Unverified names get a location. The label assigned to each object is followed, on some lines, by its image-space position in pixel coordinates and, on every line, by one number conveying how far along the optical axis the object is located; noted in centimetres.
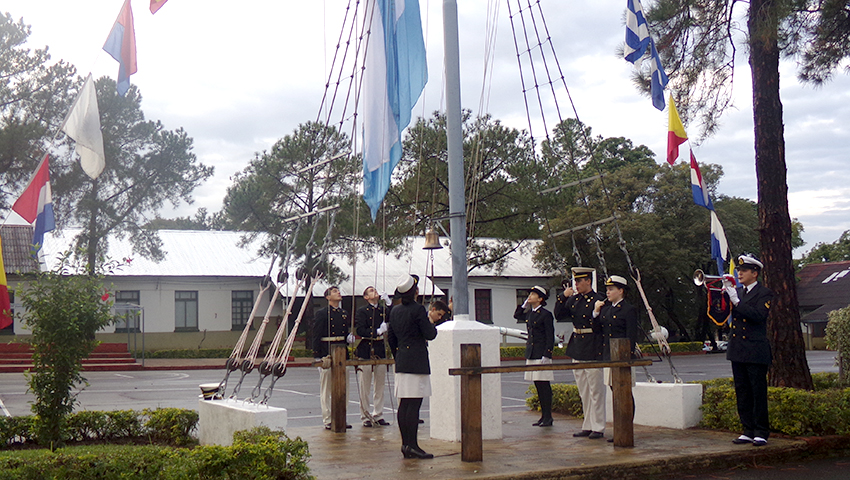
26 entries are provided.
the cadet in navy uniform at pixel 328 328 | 1112
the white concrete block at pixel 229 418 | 759
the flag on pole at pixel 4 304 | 896
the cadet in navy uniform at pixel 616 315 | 943
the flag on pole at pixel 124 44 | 886
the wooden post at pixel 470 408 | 751
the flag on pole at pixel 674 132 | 1169
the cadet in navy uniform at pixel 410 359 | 803
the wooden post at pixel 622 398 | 849
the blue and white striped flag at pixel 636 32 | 1137
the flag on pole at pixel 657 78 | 1151
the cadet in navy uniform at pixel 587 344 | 938
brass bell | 1029
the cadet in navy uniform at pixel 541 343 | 1049
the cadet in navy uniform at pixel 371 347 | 1109
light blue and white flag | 886
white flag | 859
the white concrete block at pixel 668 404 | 985
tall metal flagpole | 917
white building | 3569
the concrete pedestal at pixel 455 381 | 896
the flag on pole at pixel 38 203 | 921
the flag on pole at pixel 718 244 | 1259
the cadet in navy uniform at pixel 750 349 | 862
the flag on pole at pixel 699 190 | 1223
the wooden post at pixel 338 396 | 1012
